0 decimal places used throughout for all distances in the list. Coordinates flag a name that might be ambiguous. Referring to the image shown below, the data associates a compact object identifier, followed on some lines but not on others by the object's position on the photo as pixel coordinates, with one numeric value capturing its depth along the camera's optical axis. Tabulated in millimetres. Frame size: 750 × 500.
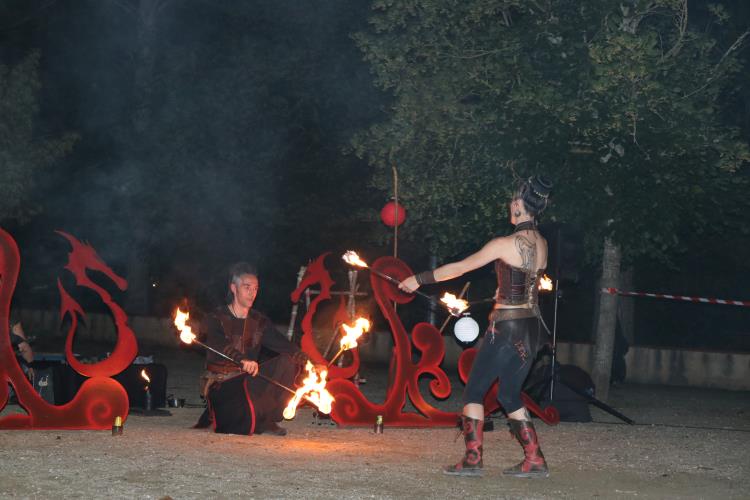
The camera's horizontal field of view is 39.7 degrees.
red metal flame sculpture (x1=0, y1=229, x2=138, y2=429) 8320
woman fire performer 7043
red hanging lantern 12250
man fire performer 8617
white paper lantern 10852
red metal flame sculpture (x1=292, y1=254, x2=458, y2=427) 9391
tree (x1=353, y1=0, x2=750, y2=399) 11508
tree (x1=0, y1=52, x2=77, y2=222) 21422
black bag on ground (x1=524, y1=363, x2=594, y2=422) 10766
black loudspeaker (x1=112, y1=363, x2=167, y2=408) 10406
